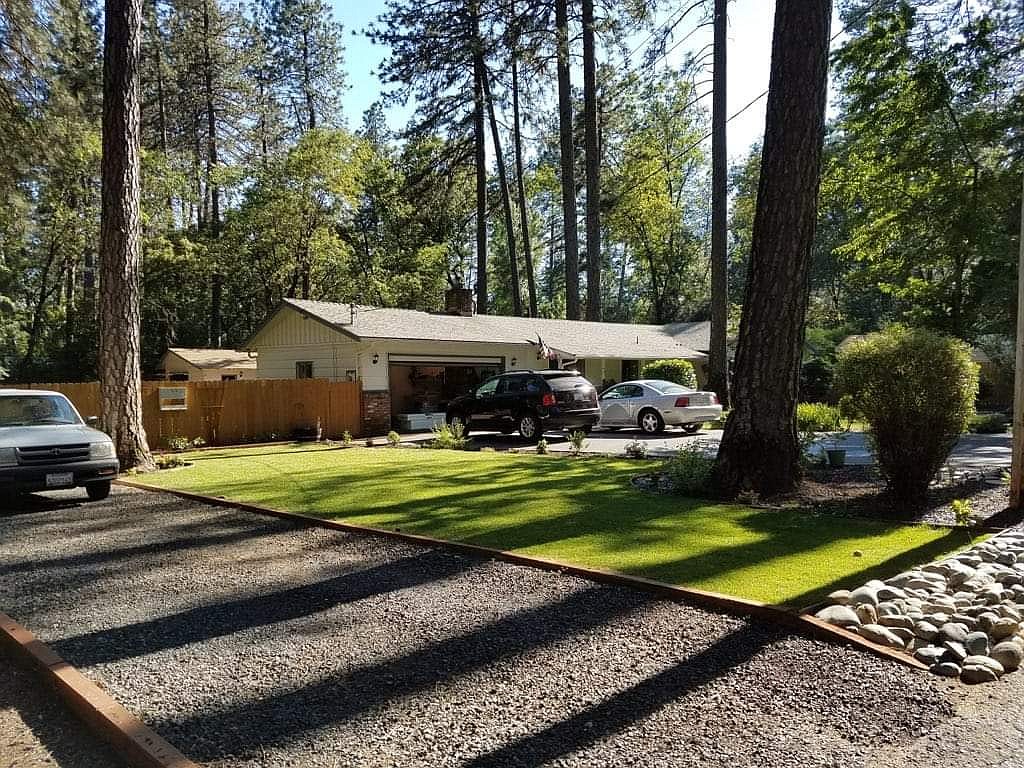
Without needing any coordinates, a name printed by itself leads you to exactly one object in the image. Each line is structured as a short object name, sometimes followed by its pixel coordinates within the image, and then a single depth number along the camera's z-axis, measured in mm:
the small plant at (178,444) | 16531
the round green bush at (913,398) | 6793
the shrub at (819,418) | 14776
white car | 17547
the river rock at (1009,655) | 3580
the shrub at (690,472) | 8422
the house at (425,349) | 20625
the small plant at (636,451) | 12250
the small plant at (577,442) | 13242
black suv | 16578
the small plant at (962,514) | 6062
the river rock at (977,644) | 3646
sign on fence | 16703
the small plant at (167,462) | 13431
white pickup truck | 8430
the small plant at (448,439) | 15789
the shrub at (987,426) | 16438
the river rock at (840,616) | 3973
